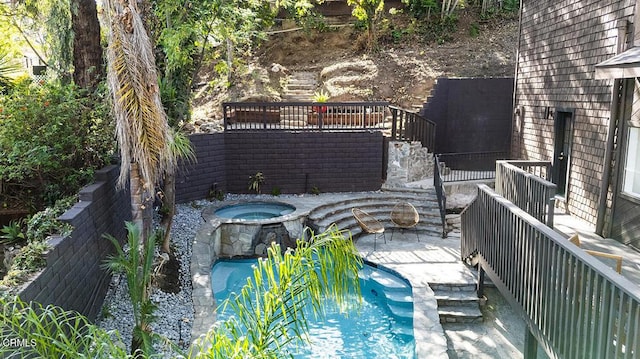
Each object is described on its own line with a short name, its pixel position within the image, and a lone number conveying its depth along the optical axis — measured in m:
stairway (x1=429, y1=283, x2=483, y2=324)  6.44
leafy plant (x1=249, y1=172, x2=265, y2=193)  11.20
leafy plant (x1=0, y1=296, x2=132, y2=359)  1.98
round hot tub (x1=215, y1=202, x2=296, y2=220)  9.87
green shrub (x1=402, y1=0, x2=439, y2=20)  18.31
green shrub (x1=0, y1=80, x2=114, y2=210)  6.02
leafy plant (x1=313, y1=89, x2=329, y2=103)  13.69
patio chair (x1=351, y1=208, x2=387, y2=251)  9.09
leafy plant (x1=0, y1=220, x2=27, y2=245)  5.28
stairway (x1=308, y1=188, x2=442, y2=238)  9.88
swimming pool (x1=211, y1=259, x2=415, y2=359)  5.78
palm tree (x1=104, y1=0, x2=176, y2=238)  5.12
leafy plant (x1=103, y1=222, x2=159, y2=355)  4.30
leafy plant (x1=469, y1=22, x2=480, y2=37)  17.86
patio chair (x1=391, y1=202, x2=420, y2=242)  9.70
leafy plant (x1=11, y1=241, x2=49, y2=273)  3.96
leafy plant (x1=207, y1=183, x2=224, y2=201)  10.75
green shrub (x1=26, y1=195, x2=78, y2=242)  4.77
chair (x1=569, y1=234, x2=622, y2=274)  4.85
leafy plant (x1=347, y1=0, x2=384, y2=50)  16.61
